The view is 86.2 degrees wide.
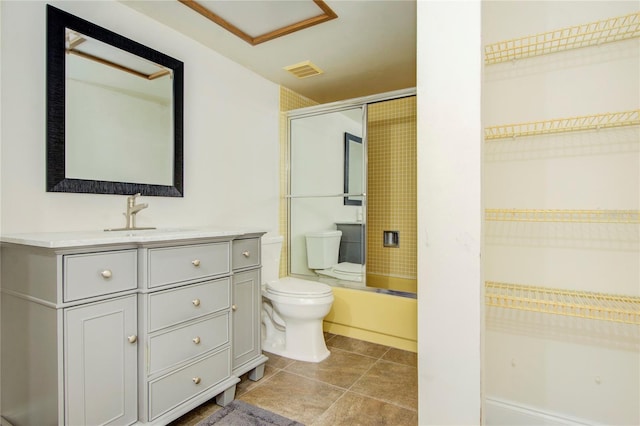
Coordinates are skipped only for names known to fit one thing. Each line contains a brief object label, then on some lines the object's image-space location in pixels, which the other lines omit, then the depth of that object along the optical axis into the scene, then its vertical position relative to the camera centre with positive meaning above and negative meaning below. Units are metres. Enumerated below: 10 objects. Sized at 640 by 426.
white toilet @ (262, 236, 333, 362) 2.29 -0.72
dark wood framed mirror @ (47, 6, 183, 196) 1.66 +0.55
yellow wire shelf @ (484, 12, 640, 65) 1.42 +0.77
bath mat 1.64 -1.01
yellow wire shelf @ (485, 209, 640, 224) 1.43 -0.02
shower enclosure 2.92 +0.24
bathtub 2.49 -0.81
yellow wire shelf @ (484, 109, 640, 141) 1.42 +0.39
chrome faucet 1.83 +0.02
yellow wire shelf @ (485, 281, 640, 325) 1.40 -0.39
